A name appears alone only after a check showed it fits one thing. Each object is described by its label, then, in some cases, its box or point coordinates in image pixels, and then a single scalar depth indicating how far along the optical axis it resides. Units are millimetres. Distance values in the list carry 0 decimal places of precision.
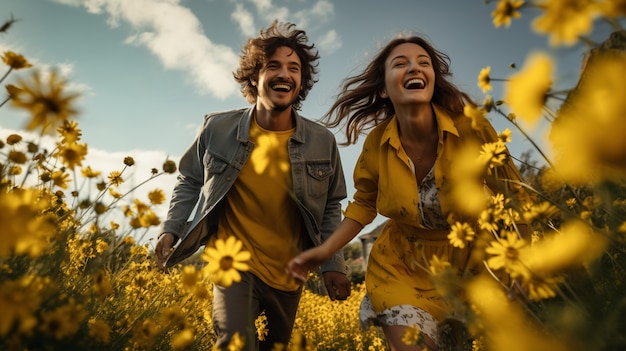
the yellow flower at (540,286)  1298
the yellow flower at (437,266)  1567
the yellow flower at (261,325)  2950
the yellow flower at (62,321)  1337
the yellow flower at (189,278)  1686
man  2852
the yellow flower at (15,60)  1725
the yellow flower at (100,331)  1560
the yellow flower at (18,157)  2023
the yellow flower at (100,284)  1489
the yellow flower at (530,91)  834
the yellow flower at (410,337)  1812
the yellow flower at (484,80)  1688
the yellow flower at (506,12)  980
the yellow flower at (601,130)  635
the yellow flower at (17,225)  970
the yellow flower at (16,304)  1028
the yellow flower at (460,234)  2012
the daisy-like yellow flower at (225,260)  1508
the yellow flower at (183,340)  1434
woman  2160
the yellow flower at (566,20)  780
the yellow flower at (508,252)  1516
